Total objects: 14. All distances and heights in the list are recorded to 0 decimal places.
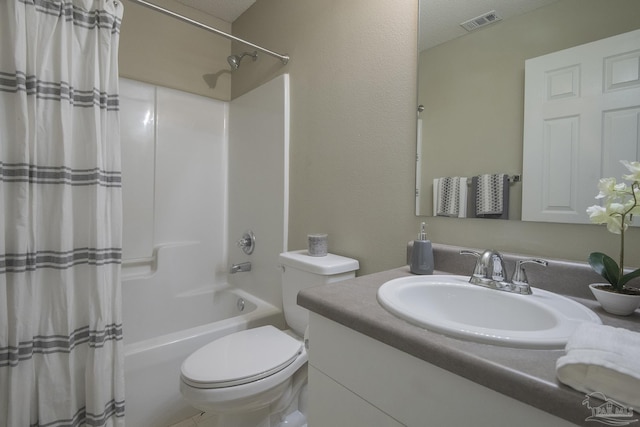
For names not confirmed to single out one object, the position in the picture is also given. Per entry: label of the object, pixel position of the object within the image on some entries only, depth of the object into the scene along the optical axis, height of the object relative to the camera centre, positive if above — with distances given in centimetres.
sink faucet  72 -18
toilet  95 -59
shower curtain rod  130 +95
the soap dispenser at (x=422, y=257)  90 -15
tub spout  187 -41
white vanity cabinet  42 -33
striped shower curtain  94 -4
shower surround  175 +2
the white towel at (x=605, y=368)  33 -19
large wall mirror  75 +46
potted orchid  58 -6
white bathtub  122 -72
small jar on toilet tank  132 -17
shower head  187 +100
